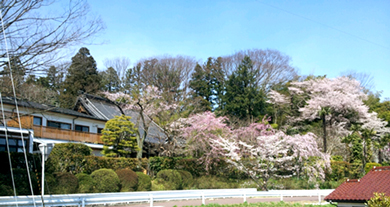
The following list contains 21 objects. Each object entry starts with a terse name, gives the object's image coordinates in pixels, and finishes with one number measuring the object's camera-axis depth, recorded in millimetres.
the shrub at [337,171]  29070
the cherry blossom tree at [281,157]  22797
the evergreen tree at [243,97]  39562
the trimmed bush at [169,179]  23148
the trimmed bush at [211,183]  24939
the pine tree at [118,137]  26875
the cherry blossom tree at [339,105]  38375
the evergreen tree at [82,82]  43312
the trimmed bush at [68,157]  20156
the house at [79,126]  25453
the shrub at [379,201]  9695
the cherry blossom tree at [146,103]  27308
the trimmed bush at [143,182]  21250
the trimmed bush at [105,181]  19078
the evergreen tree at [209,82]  46031
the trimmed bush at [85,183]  18112
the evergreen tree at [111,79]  48188
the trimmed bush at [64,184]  16794
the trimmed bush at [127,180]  20219
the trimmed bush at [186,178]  24369
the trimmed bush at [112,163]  21609
